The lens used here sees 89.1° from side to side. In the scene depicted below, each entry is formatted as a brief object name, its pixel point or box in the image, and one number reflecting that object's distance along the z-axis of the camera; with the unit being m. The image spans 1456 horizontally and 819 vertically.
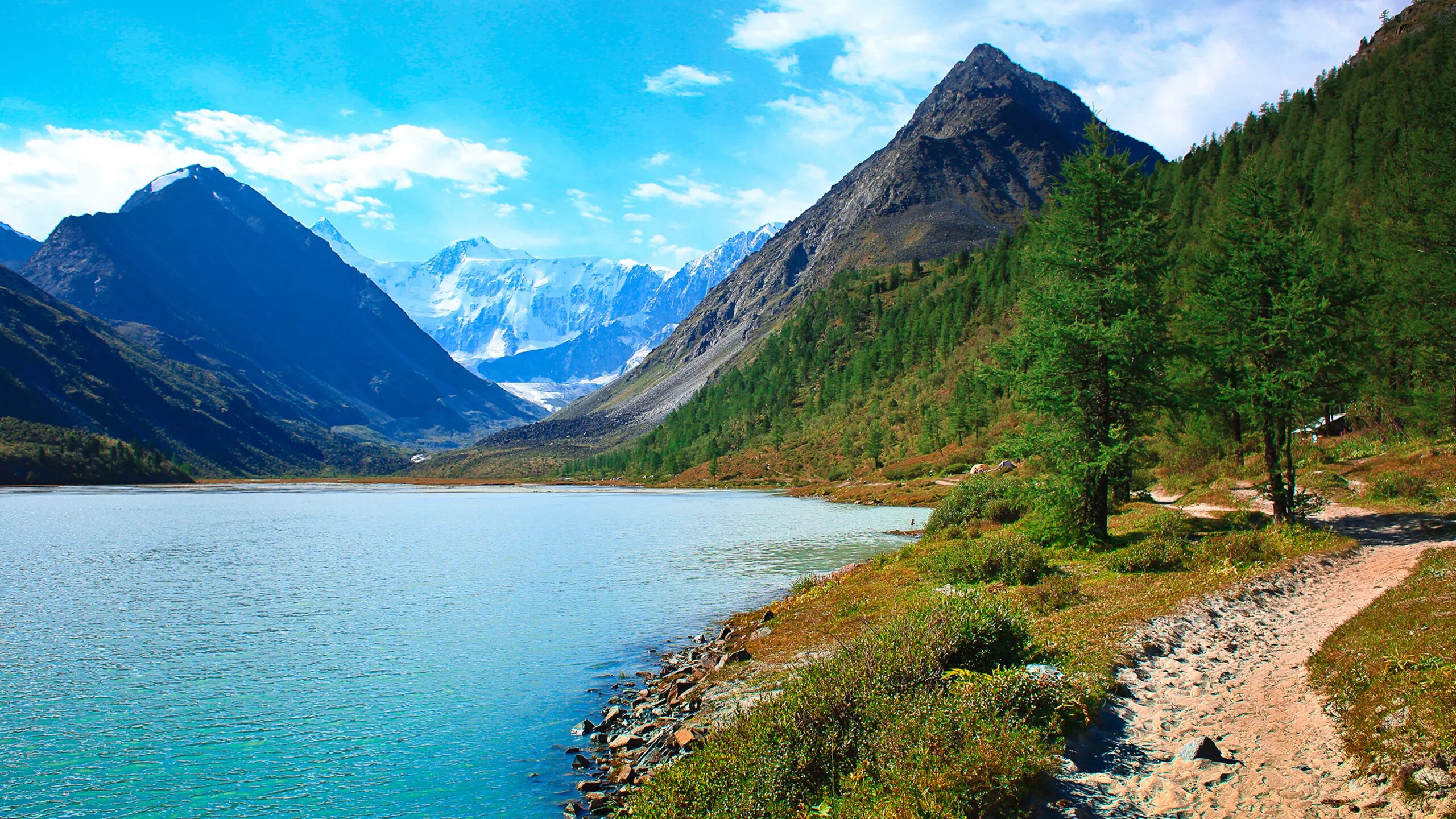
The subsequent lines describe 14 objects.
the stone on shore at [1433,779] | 8.91
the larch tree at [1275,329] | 27.41
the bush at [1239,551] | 24.19
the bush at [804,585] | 34.76
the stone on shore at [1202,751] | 10.95
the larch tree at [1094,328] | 28.12
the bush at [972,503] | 47.28
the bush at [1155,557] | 25.11
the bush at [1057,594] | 22.00
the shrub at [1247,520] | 30.08
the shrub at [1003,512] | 46.75
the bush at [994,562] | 27.17
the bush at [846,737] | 10.59
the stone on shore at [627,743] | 17.73
